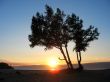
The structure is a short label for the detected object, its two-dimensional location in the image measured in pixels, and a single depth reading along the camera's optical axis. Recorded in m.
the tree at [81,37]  17.64
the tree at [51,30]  17.28
